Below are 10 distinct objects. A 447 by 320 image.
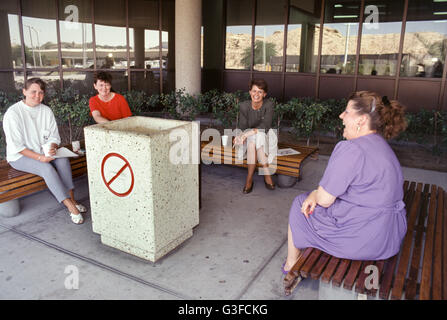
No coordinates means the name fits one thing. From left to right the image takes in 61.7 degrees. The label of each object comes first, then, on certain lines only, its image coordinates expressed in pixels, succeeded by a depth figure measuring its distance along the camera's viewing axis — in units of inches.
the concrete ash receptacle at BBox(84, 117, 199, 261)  124.8
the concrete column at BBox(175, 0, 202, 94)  340.2
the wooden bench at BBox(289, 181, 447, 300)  90.6
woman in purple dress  100.6
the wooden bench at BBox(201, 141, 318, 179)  202.2
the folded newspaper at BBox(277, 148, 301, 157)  211.8
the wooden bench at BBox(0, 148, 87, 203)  158.7
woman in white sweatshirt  163.3
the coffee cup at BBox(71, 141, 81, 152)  194.2
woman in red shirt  195.8
